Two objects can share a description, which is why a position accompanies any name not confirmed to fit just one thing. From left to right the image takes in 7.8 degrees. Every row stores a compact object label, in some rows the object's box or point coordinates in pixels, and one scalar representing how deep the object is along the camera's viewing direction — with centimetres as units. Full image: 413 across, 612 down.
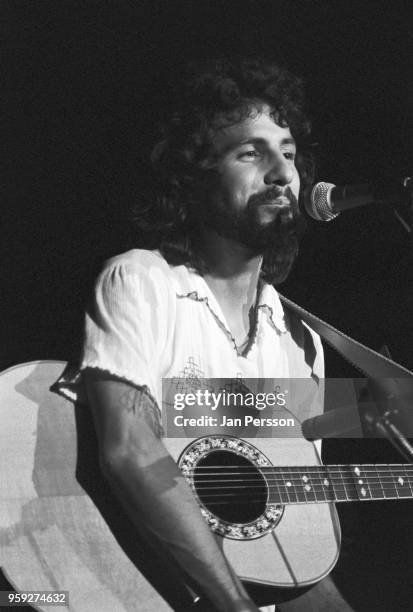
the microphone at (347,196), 415
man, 430
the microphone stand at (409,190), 415
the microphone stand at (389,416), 451
